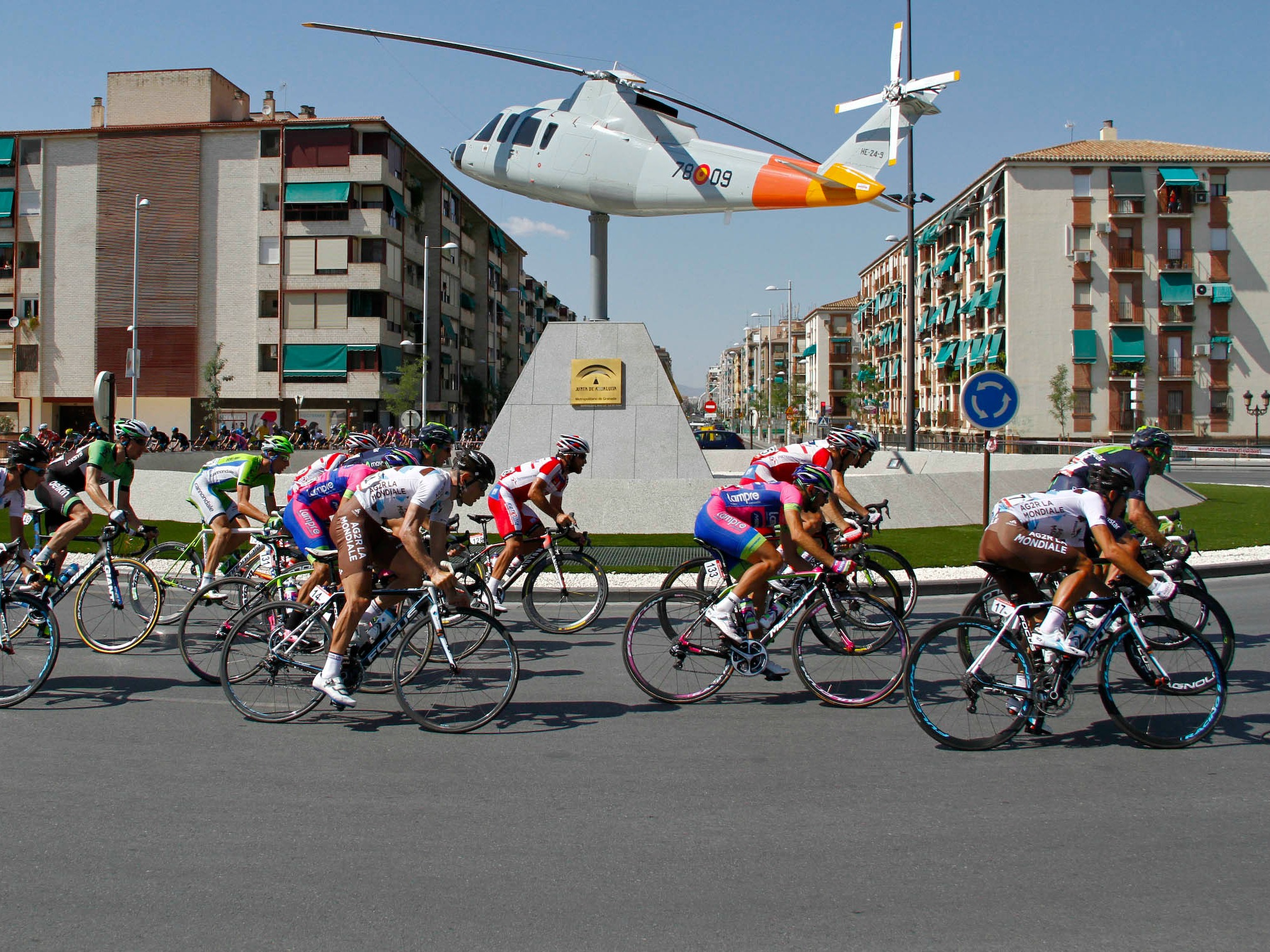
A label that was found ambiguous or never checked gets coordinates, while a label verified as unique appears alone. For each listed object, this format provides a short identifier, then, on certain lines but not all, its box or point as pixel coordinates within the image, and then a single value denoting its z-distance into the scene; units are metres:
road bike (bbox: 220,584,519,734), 6.02
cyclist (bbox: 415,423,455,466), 8.29
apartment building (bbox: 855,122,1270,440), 59.72
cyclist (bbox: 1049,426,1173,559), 6.99
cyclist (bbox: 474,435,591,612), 9.35
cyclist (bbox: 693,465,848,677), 6.55
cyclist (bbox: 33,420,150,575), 8.30
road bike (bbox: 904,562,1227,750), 5.55
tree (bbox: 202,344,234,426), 53.12
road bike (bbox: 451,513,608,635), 9.45
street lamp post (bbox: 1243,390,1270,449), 55.31
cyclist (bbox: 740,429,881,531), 8.73
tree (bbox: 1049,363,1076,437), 58.34
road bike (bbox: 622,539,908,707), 6.62
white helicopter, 18.17
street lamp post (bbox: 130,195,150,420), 37.38
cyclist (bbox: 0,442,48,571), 7.73
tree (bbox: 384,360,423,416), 52.56
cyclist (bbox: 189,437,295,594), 9.01
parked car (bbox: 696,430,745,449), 41.59
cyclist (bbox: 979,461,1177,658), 5.46
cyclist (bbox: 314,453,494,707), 5.93
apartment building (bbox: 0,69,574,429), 55.34
